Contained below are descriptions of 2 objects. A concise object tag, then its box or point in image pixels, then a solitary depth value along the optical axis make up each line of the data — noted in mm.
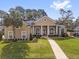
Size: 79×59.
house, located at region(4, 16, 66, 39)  17170
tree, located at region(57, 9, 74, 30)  24554
